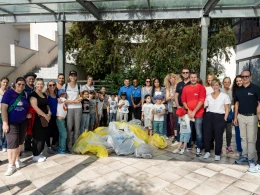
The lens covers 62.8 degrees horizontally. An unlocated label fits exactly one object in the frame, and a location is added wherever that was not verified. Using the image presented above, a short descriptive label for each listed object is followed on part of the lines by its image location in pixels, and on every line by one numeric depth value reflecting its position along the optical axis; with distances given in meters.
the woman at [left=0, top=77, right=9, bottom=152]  4.57
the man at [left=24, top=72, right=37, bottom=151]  4.06
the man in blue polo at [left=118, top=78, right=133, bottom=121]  6.48
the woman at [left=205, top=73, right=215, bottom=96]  4.91
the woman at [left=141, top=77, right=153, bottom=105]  6.24
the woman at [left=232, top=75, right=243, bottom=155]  4.50
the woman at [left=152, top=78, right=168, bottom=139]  5.88
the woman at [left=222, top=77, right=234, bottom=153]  4.75
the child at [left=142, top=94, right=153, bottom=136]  5.71
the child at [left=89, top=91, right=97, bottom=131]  5.52
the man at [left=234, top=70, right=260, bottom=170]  3.83
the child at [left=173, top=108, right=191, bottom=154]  4.61
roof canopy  5.53
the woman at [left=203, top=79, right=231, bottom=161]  4.26
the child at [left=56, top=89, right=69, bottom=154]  4.39
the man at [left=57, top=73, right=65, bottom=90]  4.75
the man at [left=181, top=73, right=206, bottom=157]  4.41
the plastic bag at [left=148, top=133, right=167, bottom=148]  5.05
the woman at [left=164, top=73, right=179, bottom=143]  5.52
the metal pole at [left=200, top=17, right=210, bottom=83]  6.04
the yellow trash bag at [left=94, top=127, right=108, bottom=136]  5.28
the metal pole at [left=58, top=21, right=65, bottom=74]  6.53
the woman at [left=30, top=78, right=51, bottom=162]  3.88
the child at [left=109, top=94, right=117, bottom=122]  6.36
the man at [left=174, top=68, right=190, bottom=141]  4.85
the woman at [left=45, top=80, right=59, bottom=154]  4.38
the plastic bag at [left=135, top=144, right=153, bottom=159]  4.42
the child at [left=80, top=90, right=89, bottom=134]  4.95
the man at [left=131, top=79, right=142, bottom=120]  6.46
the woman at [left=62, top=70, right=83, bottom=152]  4.48
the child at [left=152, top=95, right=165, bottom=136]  5.55
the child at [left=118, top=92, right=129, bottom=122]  6.25
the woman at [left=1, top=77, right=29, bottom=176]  3.42
